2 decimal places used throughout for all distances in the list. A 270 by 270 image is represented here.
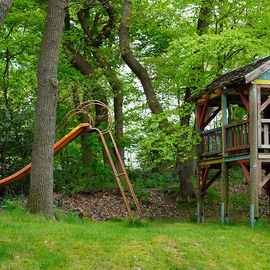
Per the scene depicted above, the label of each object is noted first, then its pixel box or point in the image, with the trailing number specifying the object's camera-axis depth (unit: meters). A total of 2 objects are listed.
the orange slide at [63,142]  13.27
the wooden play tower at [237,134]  12.72
